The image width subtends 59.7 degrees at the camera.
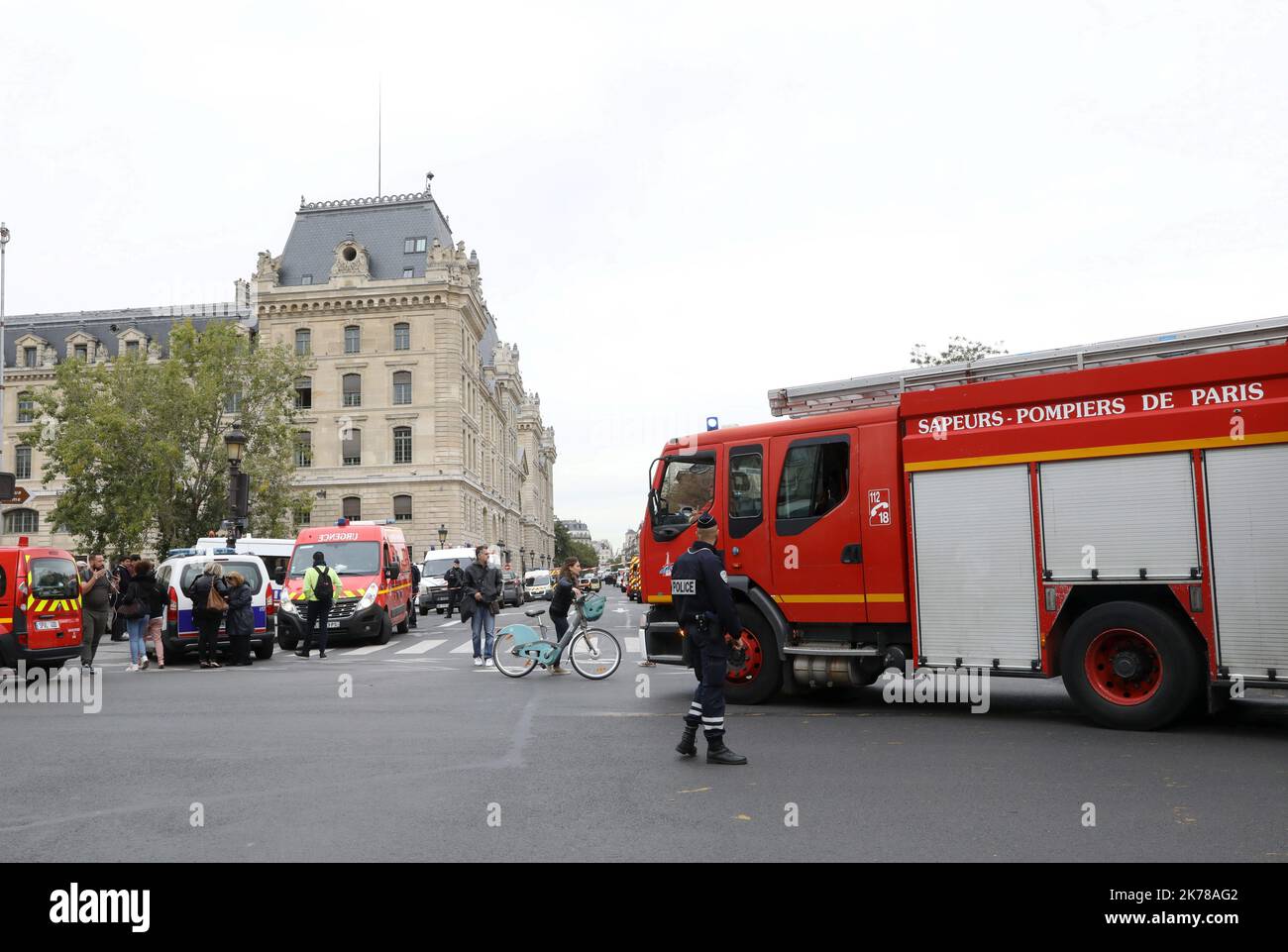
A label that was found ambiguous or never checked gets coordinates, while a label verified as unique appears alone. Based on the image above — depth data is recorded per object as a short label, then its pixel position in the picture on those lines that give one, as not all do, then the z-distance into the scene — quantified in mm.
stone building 67000
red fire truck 8680
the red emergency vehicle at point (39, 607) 13742
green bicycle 14500
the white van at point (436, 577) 41531
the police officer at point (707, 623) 8031
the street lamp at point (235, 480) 24109
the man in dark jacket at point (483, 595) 16781
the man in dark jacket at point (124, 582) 17439
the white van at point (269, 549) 30188
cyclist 14953
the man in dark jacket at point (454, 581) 36562
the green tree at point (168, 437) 42125
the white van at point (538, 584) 51719
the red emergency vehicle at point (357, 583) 22344
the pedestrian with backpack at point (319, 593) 19156
